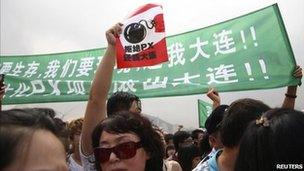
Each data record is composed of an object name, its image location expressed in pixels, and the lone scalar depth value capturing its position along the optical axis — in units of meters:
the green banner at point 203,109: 5.13
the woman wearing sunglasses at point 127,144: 1.16
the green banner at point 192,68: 2.76
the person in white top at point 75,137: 1.87
